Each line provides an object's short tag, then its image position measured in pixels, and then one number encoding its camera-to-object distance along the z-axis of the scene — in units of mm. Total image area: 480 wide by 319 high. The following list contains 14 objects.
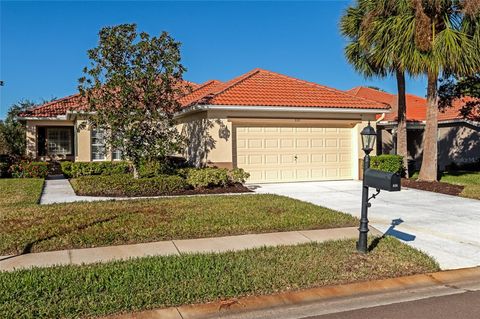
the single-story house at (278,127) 15242
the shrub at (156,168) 13873
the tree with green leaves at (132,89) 13164
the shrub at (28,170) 16562
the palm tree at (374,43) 14816
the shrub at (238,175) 13859
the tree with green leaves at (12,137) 24375
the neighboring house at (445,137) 23156
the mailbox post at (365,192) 6027
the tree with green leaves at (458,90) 18359
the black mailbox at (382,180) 5695
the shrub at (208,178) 13203
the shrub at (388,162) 16250
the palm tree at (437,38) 13508
